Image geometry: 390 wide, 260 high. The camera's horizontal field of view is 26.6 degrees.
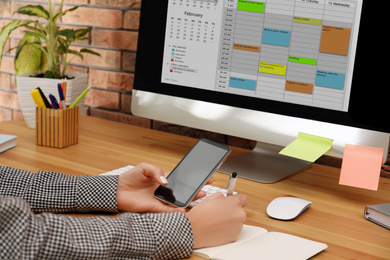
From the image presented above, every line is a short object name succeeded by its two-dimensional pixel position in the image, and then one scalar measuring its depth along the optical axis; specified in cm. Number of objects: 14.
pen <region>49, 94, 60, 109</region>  201
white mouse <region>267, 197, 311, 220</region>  166
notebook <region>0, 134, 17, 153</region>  197
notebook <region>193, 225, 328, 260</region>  149
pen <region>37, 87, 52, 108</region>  203
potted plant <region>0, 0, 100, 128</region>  219
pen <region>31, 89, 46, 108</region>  202
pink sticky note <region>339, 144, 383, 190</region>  174
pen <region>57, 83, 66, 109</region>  202
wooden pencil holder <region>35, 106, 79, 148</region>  201
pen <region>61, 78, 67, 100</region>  210
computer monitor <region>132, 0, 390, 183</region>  176
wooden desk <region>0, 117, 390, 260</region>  161
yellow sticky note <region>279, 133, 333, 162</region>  180
